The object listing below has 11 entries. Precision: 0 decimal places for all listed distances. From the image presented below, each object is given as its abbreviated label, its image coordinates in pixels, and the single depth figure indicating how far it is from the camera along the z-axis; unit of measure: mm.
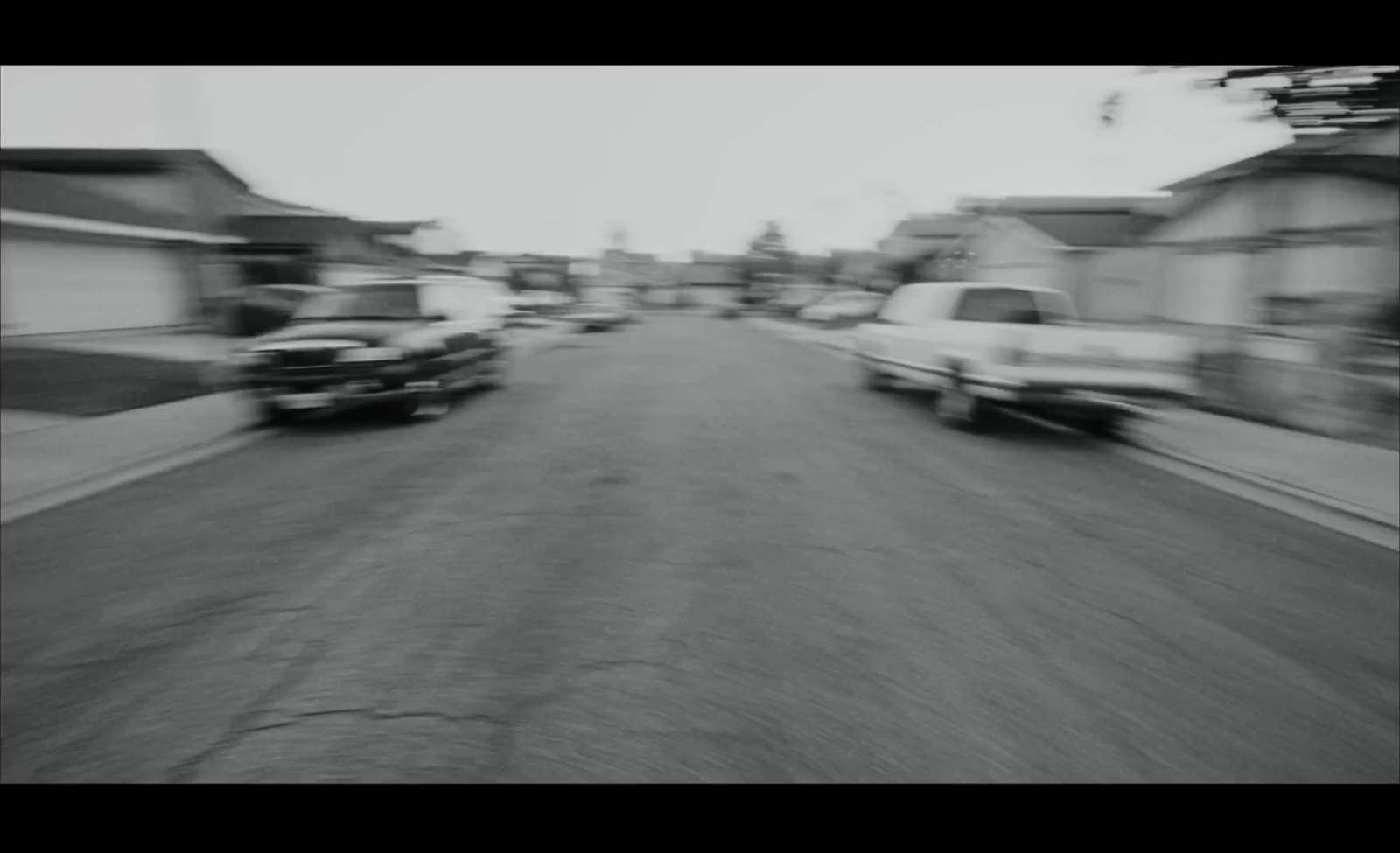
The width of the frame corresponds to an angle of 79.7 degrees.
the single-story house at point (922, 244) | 30766
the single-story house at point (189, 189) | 19344
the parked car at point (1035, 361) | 8938
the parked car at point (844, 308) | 32562
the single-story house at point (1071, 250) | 18297
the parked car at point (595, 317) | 32156
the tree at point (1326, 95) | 3309
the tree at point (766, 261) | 33969
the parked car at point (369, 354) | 9633
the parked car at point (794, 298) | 42219
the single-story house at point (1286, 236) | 10844
